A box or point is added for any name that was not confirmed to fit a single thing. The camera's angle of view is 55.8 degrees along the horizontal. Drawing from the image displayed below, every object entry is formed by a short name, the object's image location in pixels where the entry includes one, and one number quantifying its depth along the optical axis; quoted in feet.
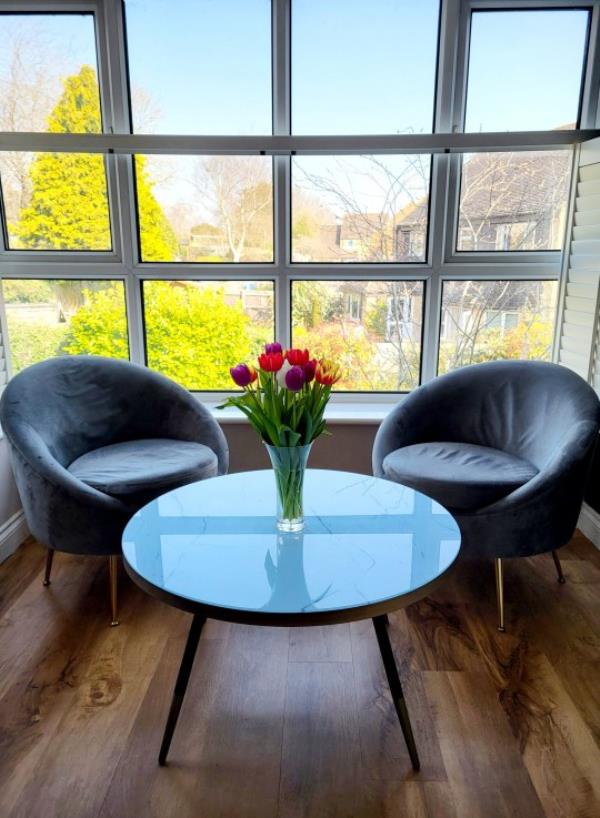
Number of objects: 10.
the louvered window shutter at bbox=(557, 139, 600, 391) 7.86
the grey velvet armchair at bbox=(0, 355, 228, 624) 6.15
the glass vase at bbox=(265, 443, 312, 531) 4.76
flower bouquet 4.54
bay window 8.52
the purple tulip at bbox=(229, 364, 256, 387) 4.58
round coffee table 3.84
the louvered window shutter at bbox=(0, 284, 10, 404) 8.20
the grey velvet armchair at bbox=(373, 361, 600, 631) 6.05
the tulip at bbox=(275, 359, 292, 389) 4.52
